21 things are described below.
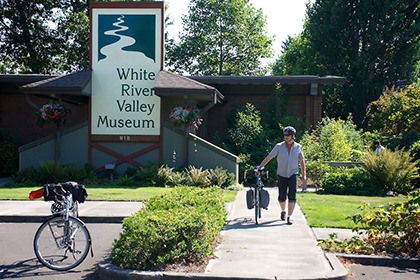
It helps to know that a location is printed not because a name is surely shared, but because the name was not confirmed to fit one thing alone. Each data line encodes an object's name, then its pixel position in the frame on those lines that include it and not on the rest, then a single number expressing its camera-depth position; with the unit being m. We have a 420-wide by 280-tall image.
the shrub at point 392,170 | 16.23
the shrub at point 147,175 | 17.54
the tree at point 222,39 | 53.78
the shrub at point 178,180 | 17.16
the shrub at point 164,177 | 17.34
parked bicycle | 7.43
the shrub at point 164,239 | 6.93
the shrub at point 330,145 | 19.23
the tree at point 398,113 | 21.08
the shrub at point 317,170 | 17.41
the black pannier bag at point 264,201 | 10.46
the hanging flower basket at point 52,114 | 18.28
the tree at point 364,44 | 33.25
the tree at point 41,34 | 39.03
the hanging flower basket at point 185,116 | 17.69
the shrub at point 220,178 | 17.03
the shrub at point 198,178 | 16.88
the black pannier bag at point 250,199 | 10.45
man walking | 10.38
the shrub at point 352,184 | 16.30
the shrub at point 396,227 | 8.23
